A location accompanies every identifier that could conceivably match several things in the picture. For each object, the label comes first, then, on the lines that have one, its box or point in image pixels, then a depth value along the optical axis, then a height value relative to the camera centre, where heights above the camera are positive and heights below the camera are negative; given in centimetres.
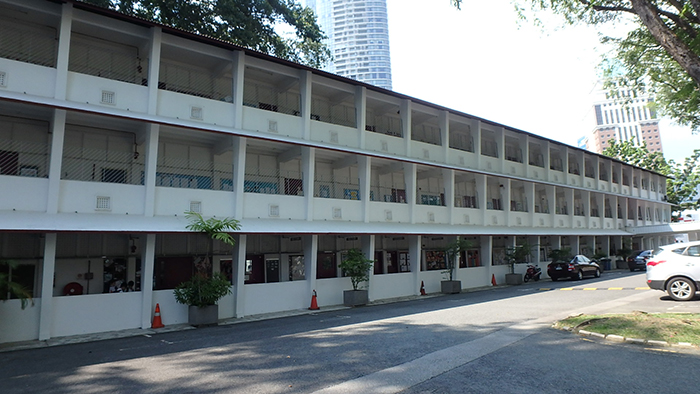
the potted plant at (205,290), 1343 -165
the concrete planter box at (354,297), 1744 -233
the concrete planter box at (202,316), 1339 -242
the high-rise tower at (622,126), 15750 +4283
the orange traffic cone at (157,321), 1312 -255
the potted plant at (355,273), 1750 -137
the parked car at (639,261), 3226 -133
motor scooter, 2694 -196
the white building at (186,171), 1227 +261
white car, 1305 -80
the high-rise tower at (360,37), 18500 +8780
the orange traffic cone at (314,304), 1658 -248
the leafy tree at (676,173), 5372 +886
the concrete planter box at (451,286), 2159 -224
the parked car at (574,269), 2548 -153
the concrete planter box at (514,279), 2545 -217
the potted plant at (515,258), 2552 -94
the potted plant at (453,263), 2162 -114
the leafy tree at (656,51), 1104 +754
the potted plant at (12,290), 1012 -132
